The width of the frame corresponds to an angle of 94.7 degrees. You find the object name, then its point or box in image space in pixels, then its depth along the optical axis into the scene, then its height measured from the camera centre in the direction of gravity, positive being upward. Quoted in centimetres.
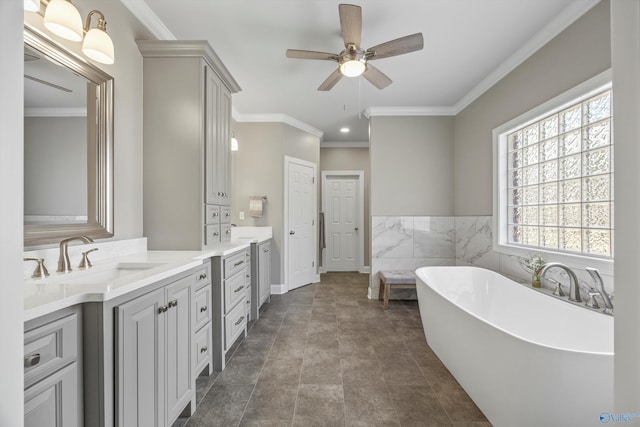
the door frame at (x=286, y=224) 447 -19
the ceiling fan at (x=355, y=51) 200 +124
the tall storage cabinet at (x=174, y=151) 225 +47
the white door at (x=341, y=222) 621 -21
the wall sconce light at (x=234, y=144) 370 +86
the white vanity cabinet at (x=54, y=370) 84 -49
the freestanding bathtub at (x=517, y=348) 119 -75
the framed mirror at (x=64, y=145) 137 +36
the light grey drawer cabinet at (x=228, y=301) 223 -73
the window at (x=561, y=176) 203 +30
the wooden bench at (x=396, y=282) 369 -87
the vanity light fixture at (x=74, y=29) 129 +86
